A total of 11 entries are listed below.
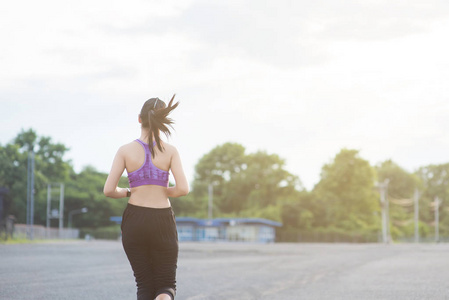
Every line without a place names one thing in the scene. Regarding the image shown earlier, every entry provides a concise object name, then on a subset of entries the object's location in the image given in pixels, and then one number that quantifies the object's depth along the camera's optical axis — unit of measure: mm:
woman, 3588
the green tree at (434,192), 110688
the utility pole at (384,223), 71350
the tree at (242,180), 90500
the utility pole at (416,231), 86938
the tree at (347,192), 86562
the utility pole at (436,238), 89012
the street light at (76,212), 86438
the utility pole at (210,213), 80562
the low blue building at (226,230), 74375
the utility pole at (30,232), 49950
